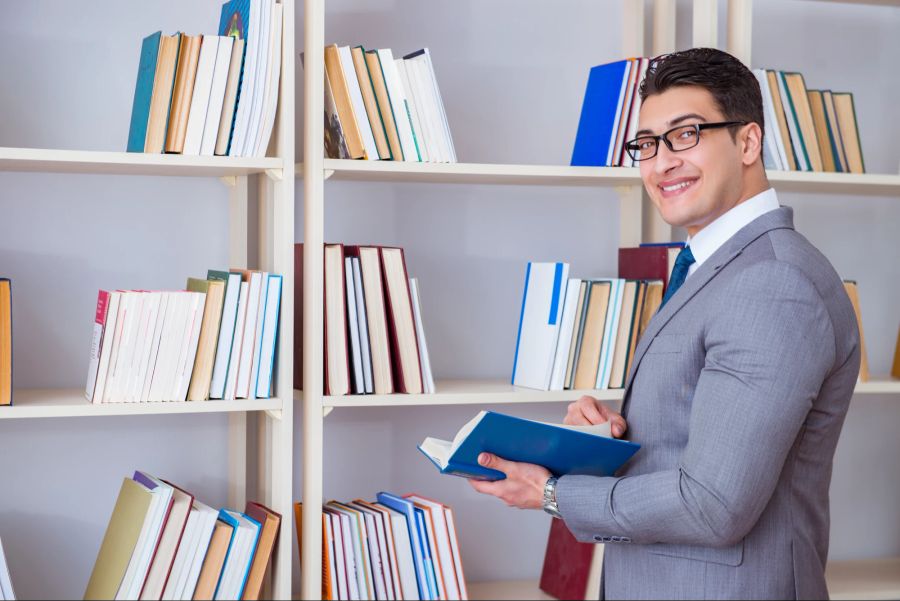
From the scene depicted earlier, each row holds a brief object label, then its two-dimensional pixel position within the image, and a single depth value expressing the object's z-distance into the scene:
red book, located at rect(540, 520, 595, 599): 2.36
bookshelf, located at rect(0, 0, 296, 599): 1.91
